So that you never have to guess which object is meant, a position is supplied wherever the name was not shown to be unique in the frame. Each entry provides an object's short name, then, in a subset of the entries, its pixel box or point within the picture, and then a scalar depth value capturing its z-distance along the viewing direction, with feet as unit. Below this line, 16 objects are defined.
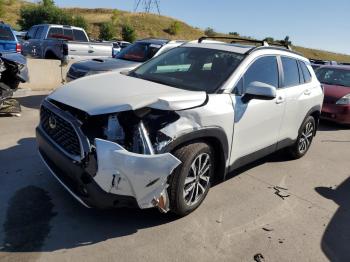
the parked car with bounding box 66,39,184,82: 28.14
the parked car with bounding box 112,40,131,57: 73.97
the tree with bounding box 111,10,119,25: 189.47
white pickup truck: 42.14
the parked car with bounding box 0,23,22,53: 39.88
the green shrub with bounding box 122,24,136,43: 169.78
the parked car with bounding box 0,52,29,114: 23.15
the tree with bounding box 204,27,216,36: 236.53
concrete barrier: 36.78
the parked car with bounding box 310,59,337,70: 59.31
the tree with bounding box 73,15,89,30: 159.43
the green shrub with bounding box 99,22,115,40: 164.76
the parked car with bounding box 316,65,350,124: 30.04
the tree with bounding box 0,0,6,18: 162.32
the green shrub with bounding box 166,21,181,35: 210.38
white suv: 10.78
